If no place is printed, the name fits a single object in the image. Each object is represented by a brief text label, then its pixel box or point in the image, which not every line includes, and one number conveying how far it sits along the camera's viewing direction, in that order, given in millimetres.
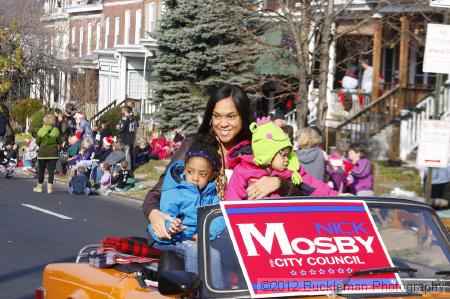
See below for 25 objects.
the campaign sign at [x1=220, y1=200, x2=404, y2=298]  4422
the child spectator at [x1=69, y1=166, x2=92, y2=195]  21875
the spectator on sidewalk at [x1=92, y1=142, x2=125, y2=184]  23058
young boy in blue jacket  5211
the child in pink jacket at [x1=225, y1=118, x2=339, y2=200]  5508
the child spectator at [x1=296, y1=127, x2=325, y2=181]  11820
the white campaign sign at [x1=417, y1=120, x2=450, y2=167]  11688
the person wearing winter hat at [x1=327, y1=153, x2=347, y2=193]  13352
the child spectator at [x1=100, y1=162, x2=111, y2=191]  22797
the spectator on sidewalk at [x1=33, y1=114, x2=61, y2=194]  20703
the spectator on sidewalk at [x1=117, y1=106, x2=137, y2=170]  26312
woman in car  5854
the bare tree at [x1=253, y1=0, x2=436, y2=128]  18859
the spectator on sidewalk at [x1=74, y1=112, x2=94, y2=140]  28438
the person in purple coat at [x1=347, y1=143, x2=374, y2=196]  13906
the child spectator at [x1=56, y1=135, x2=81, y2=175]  26828
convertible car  4379
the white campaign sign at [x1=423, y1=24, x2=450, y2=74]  11312
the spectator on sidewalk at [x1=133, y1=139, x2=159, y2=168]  28391
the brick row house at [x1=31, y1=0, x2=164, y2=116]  43344
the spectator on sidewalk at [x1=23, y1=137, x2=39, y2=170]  27500
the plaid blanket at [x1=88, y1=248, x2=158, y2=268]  5387
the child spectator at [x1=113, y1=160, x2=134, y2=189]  22781
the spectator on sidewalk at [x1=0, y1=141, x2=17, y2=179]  26422
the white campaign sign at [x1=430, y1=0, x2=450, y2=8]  10695
